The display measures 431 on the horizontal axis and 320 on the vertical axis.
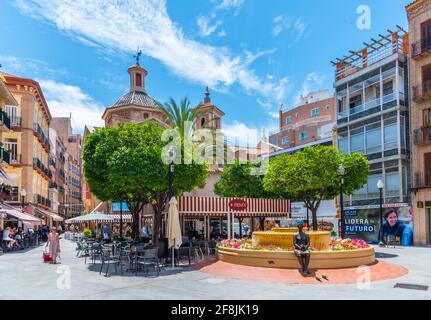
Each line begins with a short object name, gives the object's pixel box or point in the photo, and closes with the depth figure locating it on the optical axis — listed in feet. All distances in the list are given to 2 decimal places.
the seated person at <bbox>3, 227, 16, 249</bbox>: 85.86
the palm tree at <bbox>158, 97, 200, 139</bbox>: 104.01
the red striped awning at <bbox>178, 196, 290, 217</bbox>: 73.10
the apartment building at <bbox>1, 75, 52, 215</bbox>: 136.87
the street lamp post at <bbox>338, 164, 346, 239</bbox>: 70.76
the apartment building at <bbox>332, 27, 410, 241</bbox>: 104.22
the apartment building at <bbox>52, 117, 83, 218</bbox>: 293.23
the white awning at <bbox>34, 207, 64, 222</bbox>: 150.18
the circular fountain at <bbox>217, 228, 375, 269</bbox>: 47.50
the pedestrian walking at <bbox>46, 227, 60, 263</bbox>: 62.39
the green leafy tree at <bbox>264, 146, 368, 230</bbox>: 79.71
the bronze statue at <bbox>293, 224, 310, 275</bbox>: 45.24
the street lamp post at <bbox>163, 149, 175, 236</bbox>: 55.31
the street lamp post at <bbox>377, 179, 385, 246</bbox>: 87.66
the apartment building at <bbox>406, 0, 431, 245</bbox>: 96.68
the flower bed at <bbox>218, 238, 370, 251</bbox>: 50.96
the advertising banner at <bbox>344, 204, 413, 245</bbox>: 100.33
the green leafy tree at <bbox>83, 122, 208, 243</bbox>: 59.16
